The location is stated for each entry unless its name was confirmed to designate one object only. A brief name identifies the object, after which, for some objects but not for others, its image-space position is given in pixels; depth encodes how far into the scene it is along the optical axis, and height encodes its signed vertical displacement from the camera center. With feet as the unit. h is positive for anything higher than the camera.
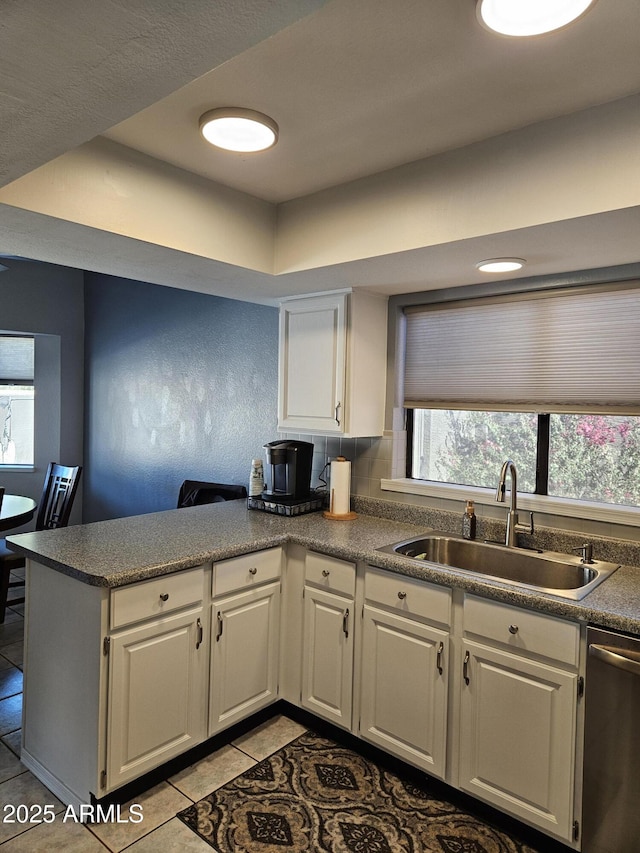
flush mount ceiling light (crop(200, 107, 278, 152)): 5.44 +2.86
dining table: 10.55 -2.01
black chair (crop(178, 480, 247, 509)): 11.78 -1.69
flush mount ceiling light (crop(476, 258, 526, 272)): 7.02 +1.98
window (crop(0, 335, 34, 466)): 16.70 +0.26
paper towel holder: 9.32 -1.66
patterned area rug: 6.13 -4.65
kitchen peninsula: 6.15 -2.67
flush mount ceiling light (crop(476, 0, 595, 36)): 3.78 +2.82
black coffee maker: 9.59 -0.93
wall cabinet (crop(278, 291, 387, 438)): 9.01 +0.87
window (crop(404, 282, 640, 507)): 7.43 +0.42
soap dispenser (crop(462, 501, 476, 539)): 8.21 -1.52
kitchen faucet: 7.65 -1.37
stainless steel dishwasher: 5.32 -3.14
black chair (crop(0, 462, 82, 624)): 12.21 -1.95
